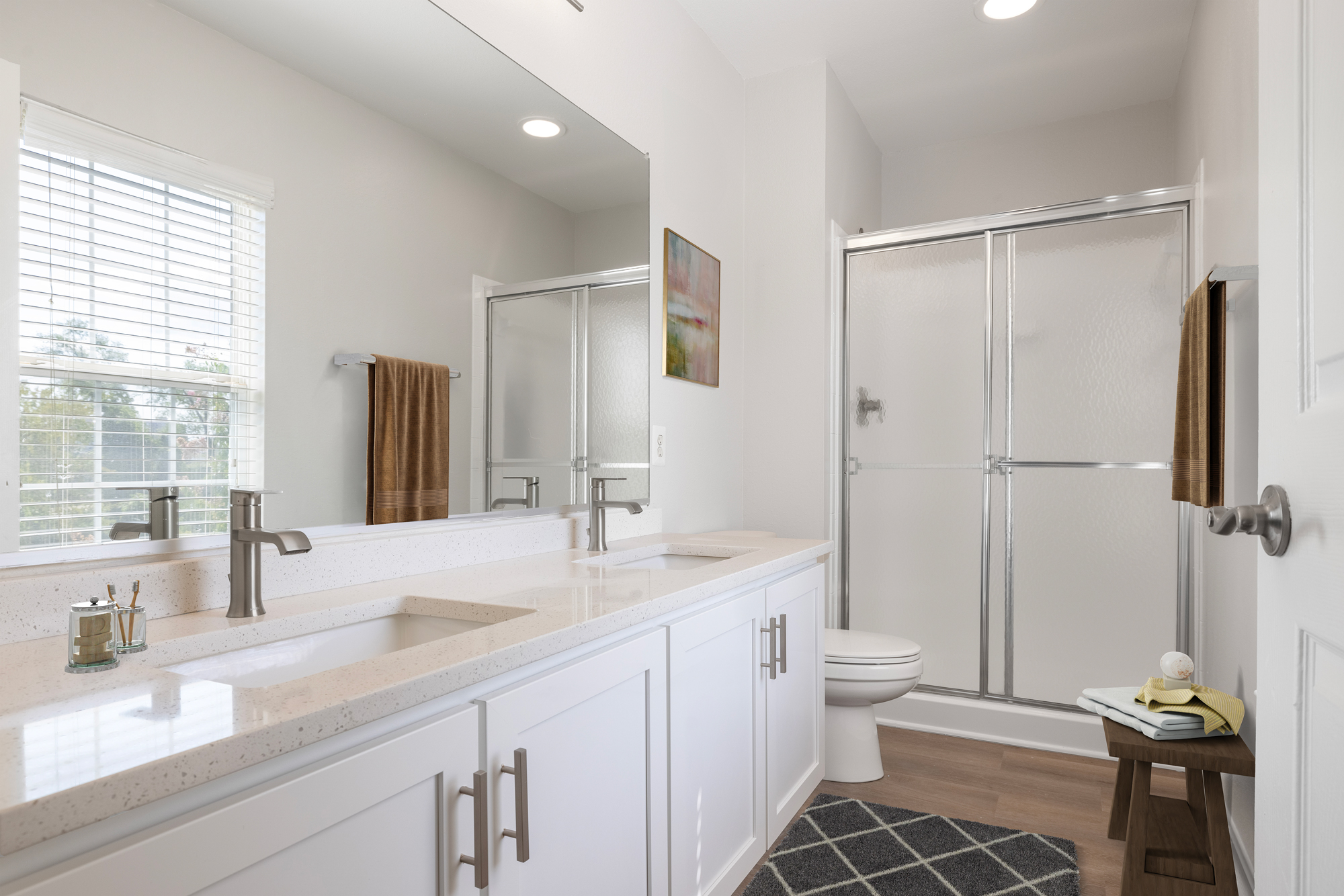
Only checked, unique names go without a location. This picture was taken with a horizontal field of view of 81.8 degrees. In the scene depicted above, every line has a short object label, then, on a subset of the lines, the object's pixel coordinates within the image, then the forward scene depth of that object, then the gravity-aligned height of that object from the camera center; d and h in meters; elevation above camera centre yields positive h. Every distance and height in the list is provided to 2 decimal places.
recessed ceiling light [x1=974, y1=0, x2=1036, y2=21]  2.53 +1.45
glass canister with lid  0.82 -0.20
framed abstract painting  2.43 +0.46
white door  0.65 +0.01
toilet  2.36 -0.74
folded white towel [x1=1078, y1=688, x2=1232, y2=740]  1.70 -0.62
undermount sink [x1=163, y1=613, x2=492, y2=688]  1.02 -0.30
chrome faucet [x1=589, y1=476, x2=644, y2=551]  2.03 -0.19
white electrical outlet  2.35 +0.01
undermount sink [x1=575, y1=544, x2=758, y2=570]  2.05 -0.30
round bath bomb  1.83 -0.51
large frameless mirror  0.99 +0.32
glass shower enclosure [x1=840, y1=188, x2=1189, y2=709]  2.67 +0.01
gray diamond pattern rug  1.81 -1.02
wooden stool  1.61 -0.83
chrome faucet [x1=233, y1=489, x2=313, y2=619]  1.10 -0.15
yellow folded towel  1.70 -0.57
